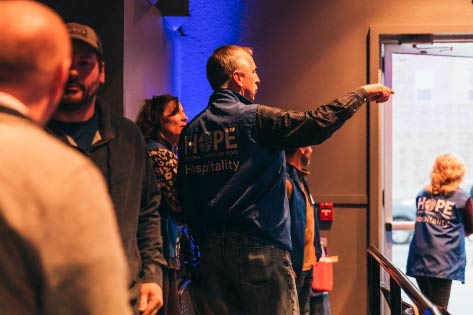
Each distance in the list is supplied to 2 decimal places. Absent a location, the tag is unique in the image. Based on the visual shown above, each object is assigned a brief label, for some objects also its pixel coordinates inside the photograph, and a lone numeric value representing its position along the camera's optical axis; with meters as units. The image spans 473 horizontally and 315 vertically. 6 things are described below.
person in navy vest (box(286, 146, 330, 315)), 3.43
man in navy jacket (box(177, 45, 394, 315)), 2.48
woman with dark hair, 3.09
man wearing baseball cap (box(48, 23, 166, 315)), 1.81
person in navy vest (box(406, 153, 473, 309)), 4.98
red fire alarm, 4.81
